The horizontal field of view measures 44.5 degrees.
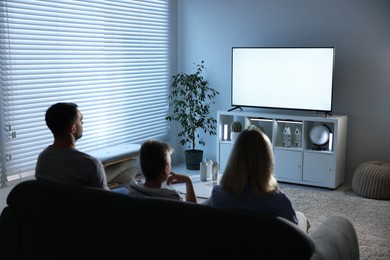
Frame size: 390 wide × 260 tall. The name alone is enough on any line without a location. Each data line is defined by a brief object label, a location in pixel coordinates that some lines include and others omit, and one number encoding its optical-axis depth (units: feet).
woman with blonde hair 6.68
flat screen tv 16.72
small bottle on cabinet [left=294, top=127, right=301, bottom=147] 17.52
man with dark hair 8.12
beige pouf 15.39
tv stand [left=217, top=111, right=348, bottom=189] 16.55
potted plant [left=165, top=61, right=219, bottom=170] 19.20
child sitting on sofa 7.55
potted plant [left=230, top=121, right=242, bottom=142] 18.45
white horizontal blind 13.65
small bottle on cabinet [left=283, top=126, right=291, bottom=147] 17.56
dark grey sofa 5.72
